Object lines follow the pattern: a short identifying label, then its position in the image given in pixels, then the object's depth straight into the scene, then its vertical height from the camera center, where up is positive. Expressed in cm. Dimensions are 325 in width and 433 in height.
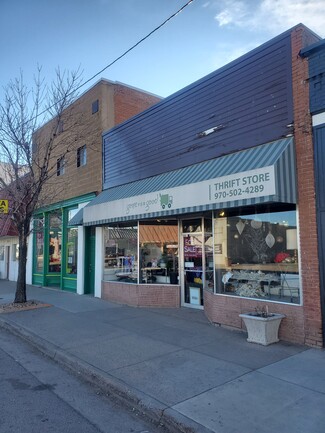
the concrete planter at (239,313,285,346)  682 -151
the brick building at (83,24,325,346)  700 +113
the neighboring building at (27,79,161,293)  1411 +302
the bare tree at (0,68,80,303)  1214 +248
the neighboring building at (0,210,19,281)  2023 -3
